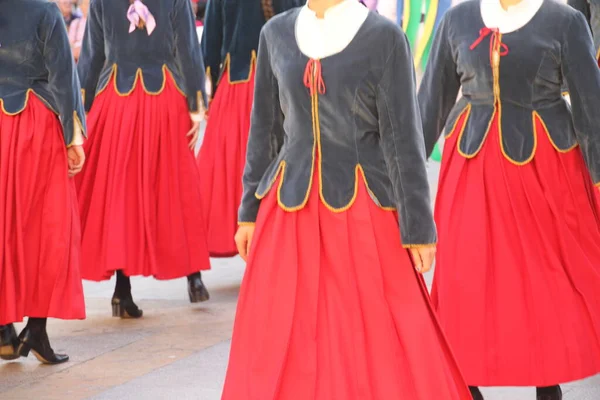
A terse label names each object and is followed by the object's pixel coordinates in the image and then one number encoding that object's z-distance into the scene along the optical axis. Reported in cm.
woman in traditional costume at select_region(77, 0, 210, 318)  949
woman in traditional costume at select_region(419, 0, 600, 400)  642
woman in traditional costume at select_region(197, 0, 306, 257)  1045
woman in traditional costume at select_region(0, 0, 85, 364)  767
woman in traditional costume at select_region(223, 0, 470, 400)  501
